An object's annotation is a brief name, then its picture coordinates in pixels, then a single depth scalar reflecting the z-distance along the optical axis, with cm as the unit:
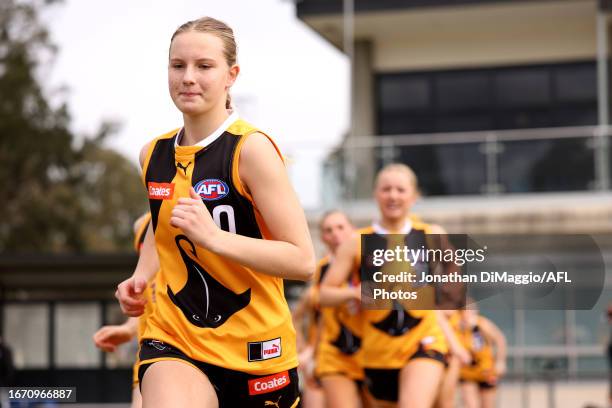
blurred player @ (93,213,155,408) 1142
